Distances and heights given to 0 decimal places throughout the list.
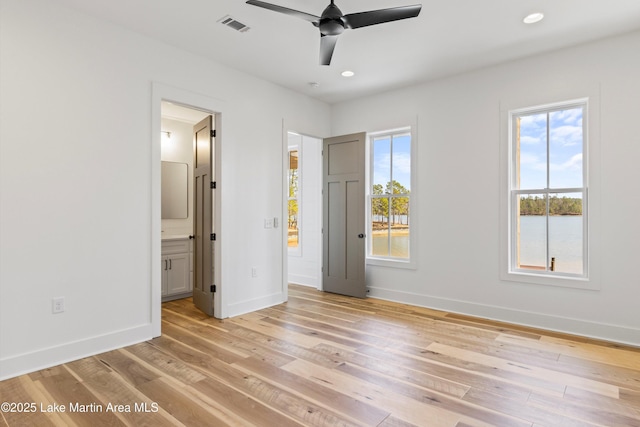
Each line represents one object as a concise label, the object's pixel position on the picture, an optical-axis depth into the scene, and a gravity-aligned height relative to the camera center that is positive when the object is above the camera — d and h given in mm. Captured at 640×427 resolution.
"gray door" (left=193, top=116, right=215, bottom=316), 4277 -75
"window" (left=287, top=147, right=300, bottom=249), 6297 +234
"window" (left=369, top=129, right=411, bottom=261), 5055 +255
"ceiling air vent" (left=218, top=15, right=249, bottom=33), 3172 +1705
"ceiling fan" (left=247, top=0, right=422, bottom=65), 2436 +1371
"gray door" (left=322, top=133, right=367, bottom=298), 5211 -34
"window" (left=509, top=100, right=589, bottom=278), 3777 +235
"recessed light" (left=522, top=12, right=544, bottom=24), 3093 +1695
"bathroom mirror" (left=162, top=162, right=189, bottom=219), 5570 +351
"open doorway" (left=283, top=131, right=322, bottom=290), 5855 +48
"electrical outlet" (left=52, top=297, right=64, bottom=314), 2926 -748
